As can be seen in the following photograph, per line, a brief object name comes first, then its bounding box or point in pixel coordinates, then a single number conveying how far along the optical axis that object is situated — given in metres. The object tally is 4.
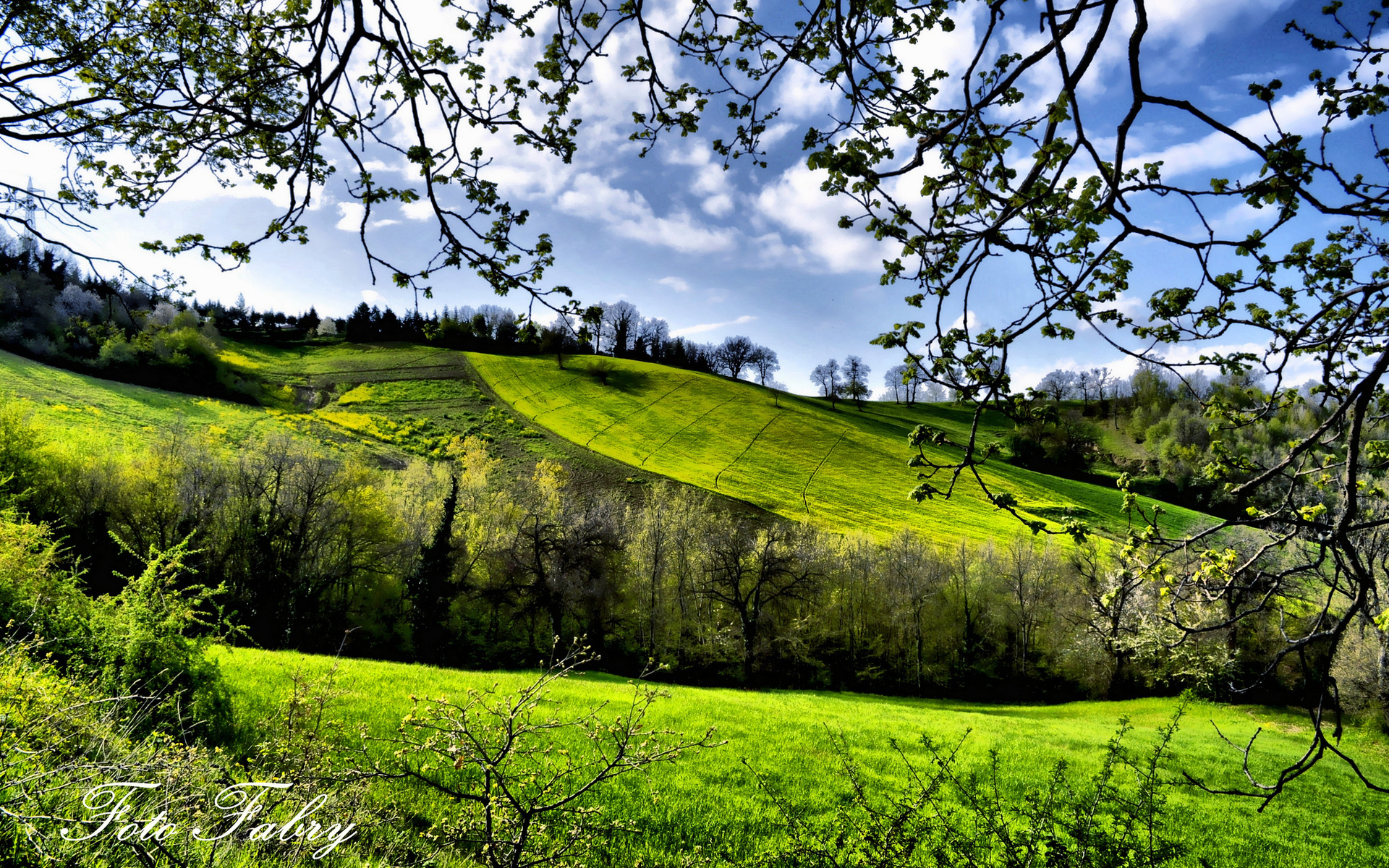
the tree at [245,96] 4.34
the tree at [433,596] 34.25
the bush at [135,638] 8.83
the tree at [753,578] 38.09
